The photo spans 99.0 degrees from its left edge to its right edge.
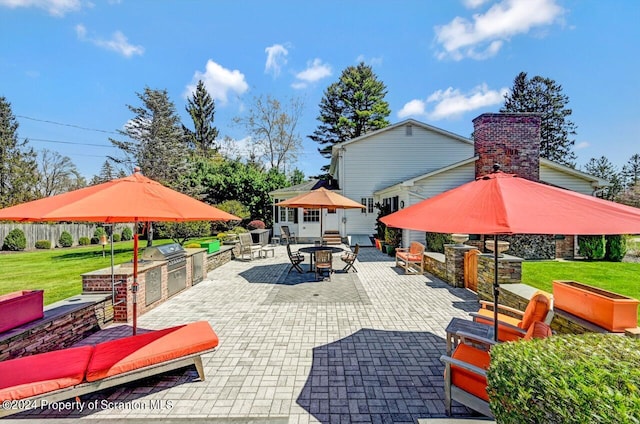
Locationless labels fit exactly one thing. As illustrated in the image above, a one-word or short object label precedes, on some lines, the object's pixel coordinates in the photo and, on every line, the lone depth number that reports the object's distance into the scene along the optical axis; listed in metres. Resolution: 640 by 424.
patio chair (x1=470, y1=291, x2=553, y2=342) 3.20
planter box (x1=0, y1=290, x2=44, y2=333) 3.72
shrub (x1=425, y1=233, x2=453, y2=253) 11.95
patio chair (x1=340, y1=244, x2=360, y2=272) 9.60
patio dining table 8.95
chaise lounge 2.74
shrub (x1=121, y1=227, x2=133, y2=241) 22.30
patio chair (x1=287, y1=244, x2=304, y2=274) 9.59
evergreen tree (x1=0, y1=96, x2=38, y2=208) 23.08
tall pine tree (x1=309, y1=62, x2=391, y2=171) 35.47
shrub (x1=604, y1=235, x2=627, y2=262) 11.80
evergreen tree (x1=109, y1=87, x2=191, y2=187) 23.34
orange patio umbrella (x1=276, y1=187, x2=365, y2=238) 9.26
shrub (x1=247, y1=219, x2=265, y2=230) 19.80
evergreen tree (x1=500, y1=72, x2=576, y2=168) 36.03
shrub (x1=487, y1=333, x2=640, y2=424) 1.51
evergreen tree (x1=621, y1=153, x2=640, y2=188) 43.25
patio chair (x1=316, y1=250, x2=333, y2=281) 8.80
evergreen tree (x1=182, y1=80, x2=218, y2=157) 43.74
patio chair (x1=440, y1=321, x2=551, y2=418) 2.70
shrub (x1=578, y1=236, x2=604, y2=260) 11.92
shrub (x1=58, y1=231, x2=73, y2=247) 18.75
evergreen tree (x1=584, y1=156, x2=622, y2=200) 39.78
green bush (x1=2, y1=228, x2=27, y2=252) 16.88
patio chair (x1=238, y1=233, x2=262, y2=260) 12.39
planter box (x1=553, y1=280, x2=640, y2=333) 3.48
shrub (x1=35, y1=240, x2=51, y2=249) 18.19
